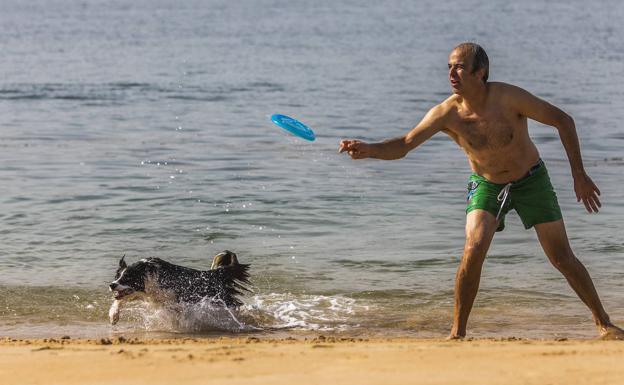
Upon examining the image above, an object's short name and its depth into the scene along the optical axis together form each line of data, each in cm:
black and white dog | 1747
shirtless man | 1484
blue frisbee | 1670
